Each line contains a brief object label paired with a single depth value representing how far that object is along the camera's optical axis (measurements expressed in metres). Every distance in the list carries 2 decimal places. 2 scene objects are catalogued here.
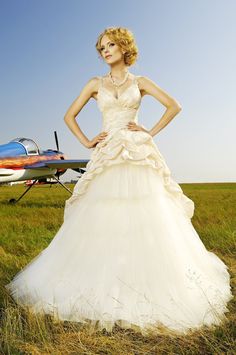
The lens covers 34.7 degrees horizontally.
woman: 3.10
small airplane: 17.47
